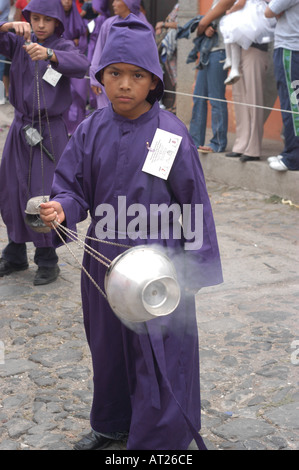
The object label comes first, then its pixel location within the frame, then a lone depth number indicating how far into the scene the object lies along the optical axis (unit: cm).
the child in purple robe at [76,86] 930
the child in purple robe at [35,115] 504
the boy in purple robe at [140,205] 290
